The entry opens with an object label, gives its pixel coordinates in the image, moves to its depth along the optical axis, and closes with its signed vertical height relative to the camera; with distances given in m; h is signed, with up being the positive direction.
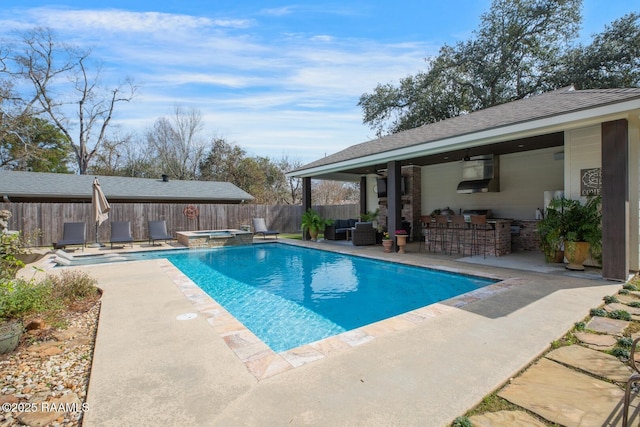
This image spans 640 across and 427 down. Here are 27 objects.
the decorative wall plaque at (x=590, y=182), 6.18 +0.56
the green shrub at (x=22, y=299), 3.35 -0.96
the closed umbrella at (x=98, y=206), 10.30 +0.26
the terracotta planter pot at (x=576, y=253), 6.25 -0.88
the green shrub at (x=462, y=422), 1.94 -1.33
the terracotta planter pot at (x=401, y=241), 9.48 -0.91
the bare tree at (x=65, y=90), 18.50 +8.52
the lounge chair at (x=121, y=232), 11.45 -0.69
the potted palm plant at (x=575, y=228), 6.02 -0.37
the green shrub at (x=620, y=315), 3.78 -1.29
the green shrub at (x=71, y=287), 4.74 -1.17
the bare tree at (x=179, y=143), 26.81 +6.04
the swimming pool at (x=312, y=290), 4.64 -1.59
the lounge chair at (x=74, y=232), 10.98 -0.64
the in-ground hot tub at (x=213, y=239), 12.34 -1.06
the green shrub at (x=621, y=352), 2.85 -1.32
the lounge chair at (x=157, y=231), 12.61 -0.74
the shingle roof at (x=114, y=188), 14.00 +1.28
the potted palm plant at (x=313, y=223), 13.31 -0.48
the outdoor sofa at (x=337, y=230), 13.61 -0.81
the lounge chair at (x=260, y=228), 14.12 -0.73
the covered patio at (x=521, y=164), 5.44 +1.40
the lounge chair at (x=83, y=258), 8.48 -1.34
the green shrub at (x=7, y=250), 3.83 -0.45
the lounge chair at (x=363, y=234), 11.63 -0.85
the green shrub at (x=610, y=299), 4.39 -1.28
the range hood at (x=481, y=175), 10.10 +1.17
